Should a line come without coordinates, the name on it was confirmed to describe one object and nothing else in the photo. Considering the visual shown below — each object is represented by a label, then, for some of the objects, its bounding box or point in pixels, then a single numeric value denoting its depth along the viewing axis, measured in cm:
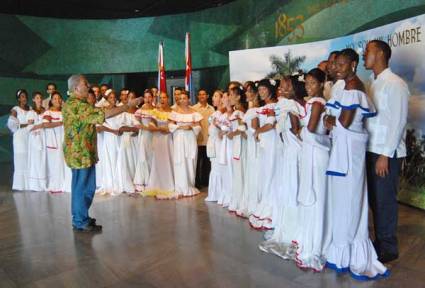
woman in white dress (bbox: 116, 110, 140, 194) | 627
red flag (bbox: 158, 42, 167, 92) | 722
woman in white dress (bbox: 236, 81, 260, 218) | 446
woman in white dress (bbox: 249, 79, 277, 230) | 411
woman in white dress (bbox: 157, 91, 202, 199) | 588
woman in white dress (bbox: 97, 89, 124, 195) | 635
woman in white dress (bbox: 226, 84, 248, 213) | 486
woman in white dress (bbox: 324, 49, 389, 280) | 289
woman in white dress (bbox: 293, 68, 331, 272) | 314
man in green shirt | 421
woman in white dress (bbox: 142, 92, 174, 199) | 616
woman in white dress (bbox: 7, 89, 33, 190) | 688
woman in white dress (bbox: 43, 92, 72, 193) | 655
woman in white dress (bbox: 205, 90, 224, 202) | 552
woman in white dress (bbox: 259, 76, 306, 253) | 341
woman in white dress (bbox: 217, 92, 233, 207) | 516
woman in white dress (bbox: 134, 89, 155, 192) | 614
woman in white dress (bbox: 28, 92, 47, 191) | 677
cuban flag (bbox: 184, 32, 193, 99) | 737
